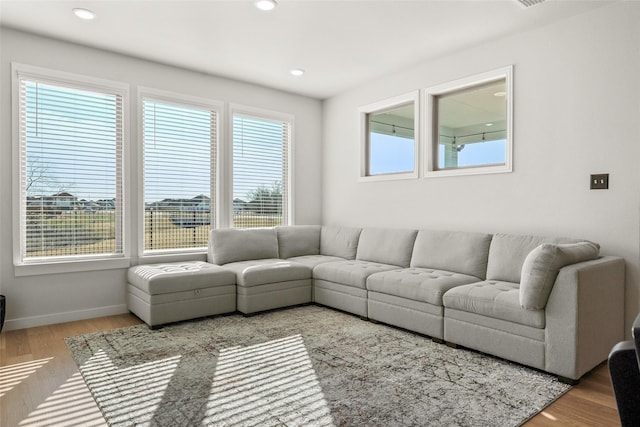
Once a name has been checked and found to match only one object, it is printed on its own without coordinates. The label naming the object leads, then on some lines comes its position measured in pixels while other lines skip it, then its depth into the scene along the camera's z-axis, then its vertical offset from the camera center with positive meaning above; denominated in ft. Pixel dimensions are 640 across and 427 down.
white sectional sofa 8.49 -2.06
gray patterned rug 6.93 -3.54
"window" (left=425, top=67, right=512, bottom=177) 13.01 +2.84
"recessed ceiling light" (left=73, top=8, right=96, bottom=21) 10.85 +5.29
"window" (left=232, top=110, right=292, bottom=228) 16.96 +1.67
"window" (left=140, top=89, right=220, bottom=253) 14.65 +1.45
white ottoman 12.05 -2.61
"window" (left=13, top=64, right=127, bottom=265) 12.30 +1.35
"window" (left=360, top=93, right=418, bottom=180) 15.78 +2.84
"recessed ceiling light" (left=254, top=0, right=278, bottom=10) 10.34 +5.27
